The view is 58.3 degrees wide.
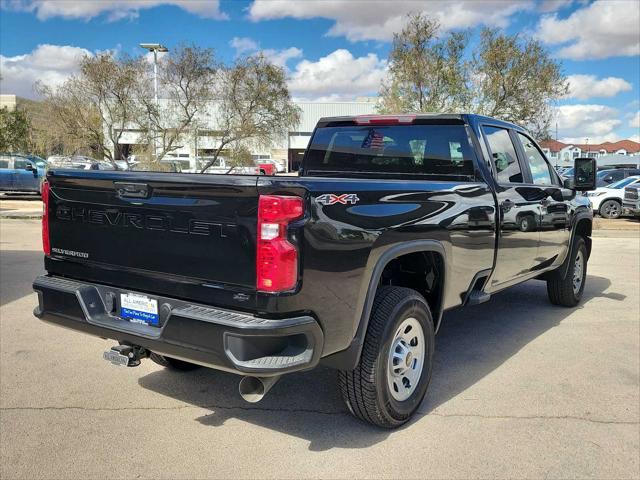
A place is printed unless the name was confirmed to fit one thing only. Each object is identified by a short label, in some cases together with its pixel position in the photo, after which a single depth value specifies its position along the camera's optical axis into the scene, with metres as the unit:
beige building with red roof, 73.88
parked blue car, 21.97
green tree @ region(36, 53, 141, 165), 22.89
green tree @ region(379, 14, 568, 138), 22.41
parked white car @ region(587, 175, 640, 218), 19.22
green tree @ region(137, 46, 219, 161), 23.97
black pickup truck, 2.77
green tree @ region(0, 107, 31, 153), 31.00
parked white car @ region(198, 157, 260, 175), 26.21
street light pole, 23.81
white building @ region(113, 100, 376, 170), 25.83
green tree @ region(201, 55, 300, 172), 24.33
